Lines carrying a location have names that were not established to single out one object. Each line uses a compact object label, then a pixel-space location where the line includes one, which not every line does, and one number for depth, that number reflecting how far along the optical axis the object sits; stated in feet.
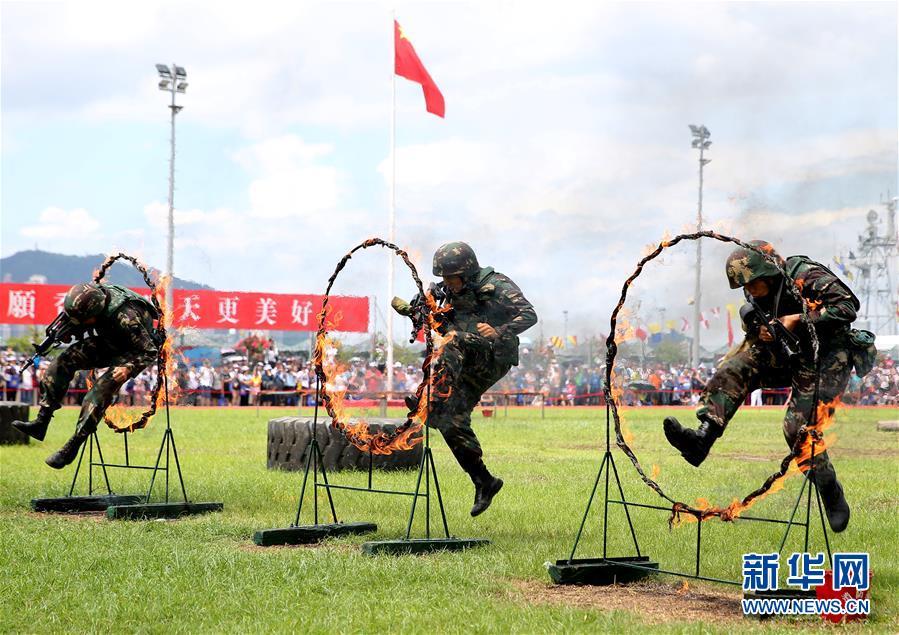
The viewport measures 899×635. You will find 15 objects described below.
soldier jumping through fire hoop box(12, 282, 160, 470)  40.14
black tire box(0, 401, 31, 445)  66.95
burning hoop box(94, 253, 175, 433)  40.75
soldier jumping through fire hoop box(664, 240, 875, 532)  25.53
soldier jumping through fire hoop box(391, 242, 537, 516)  33.27
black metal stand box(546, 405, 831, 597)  26.14
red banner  120.16
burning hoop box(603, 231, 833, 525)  23.03
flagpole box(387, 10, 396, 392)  89.40
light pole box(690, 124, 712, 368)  109.20
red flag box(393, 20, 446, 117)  95.76
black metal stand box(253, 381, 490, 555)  30.07
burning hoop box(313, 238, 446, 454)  32.37
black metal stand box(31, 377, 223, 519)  38.29
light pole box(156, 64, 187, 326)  151.64
